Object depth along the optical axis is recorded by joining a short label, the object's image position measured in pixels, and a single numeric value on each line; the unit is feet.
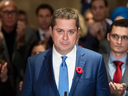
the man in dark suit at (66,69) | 11.83
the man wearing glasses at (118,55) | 12.86
